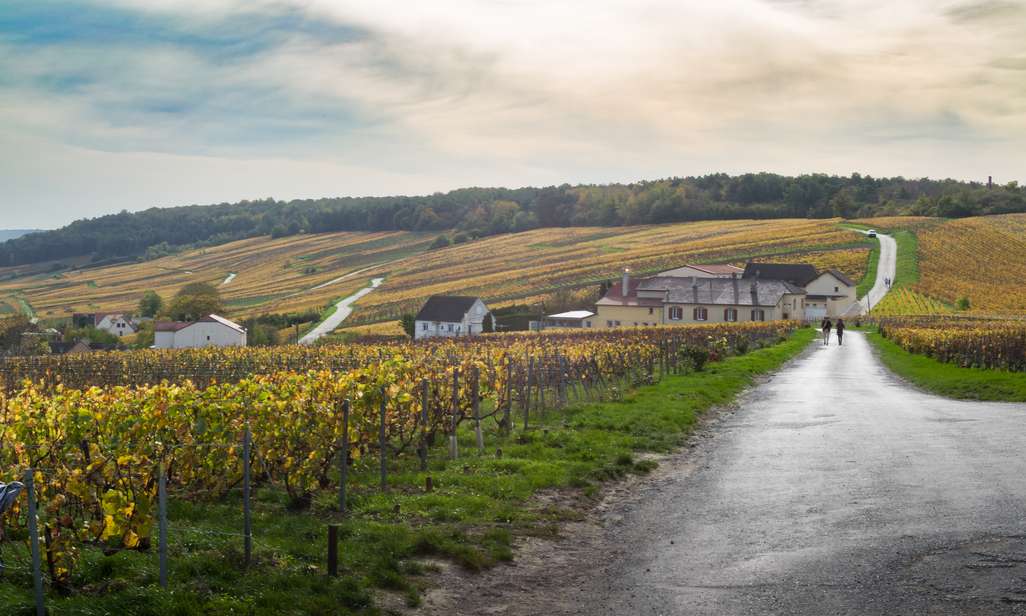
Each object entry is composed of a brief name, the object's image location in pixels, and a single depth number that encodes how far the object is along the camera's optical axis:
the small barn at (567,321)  107.94
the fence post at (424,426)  17.09
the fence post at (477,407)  19.38
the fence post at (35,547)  8.47
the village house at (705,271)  118.25
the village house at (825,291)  112.44
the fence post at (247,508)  10.55
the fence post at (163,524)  9.68
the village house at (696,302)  103.30
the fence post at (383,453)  15.05
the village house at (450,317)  106.31
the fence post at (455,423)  18.39
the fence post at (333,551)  10.49
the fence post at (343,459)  13.36
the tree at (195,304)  122.87
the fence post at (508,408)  21.38
